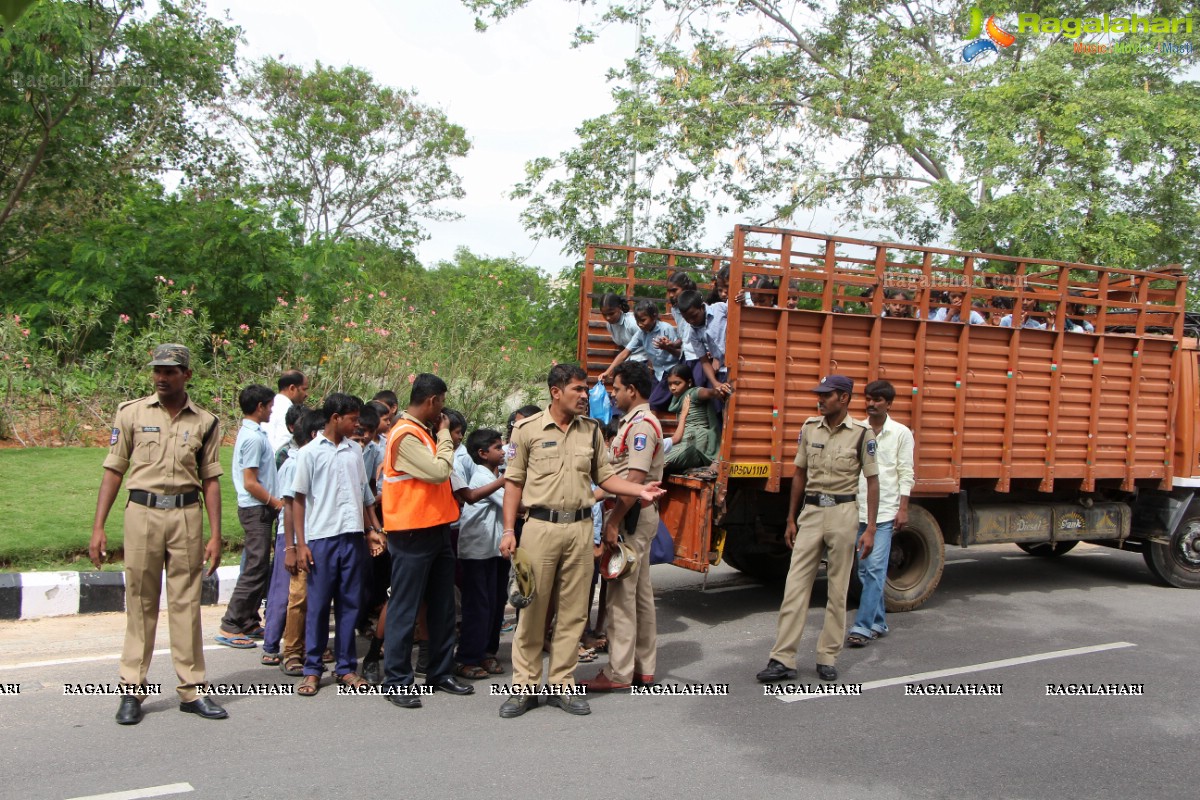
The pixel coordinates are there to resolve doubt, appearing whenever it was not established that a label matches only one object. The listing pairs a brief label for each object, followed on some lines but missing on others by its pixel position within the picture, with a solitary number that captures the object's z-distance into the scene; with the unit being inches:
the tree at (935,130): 466.9
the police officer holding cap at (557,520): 190.1
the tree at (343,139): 923.4
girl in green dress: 266.2
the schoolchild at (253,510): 228.4
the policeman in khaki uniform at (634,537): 204.1
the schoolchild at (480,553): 212.1
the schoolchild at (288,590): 200.2
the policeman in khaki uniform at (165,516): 179.6
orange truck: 259.1
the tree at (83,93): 457.4
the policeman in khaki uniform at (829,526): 214.5
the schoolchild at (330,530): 198.1
